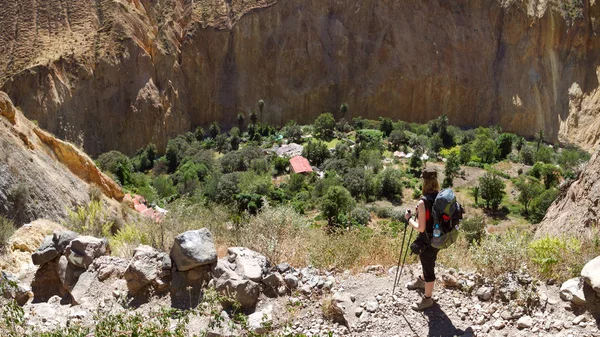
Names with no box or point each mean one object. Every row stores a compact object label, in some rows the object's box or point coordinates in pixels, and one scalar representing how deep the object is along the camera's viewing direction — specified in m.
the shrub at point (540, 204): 22.20
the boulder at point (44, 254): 5.98
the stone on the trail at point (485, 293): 4.79
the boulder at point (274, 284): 5.19
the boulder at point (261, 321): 4.42
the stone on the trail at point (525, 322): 4.34
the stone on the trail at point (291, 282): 5.23
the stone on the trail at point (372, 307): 4.81
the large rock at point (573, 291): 4.34
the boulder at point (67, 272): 5.80
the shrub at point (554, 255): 4.91
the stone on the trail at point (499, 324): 4.39
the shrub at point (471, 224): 15.48
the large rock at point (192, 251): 5.19
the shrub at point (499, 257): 5.05
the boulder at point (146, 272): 5.32
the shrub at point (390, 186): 26.34
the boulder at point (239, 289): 4.86
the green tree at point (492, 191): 24.38
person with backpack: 4.57
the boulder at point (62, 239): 6.08
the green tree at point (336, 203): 21.36
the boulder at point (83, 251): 5.90
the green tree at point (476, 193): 25.45
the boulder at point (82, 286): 5.58
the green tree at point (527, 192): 24.36
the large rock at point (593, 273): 4.16
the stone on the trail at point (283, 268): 5.48
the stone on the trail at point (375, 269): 5.66
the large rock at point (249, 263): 5.16
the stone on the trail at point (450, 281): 5.01
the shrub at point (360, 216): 21.72
